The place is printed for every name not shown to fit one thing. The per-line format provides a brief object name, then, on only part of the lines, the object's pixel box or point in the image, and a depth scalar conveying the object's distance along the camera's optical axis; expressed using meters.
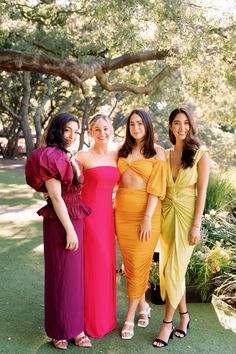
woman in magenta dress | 3.15
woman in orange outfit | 3.53
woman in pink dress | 3.53
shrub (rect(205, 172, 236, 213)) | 6.50
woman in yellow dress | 3.51
